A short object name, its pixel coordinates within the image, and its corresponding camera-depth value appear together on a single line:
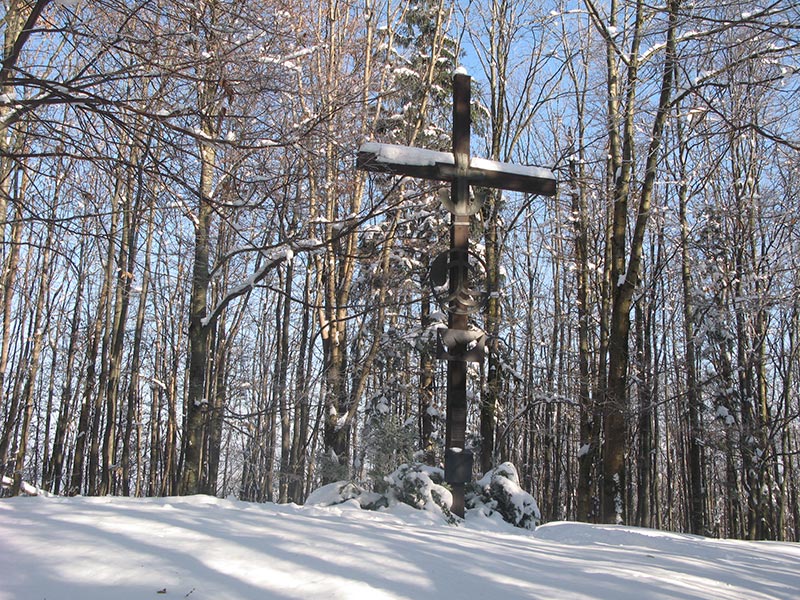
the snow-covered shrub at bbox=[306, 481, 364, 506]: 6.34
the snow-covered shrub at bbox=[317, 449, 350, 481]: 8.12
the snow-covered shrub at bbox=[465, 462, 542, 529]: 6.61
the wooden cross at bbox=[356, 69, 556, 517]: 5.22
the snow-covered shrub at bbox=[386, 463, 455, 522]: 5.99
